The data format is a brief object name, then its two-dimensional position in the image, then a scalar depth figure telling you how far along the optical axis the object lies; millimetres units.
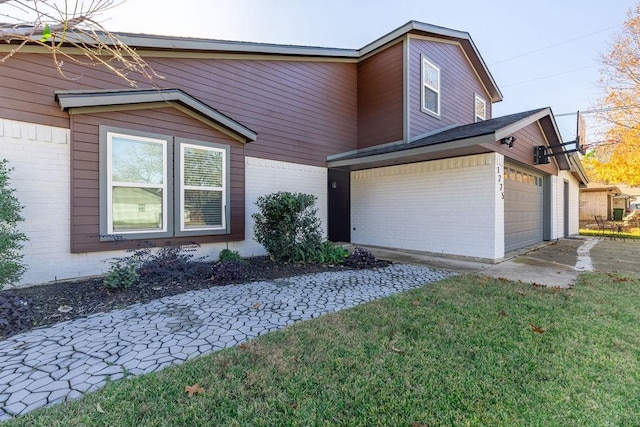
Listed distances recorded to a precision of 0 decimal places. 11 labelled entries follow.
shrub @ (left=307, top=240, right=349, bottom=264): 6906
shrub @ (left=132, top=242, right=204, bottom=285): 4922
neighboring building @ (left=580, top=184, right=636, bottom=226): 23609
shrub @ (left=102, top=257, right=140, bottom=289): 4379
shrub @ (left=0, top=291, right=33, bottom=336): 3156
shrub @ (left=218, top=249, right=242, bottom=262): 6415
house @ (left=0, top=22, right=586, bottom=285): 5043
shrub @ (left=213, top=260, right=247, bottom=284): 5223
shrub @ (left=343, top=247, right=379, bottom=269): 6719
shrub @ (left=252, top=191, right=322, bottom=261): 6527
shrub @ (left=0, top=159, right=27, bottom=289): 4055
